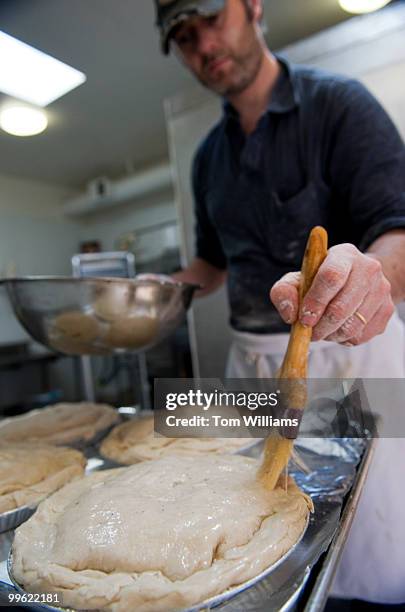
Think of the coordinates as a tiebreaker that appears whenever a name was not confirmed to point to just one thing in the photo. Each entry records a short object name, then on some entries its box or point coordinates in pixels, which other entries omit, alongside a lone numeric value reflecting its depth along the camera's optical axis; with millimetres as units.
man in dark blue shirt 829
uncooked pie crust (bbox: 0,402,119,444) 970
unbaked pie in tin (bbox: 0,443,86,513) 697
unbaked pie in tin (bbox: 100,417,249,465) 807
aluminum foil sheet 427
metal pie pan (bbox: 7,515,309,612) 421
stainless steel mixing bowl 851
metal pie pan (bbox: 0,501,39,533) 656
